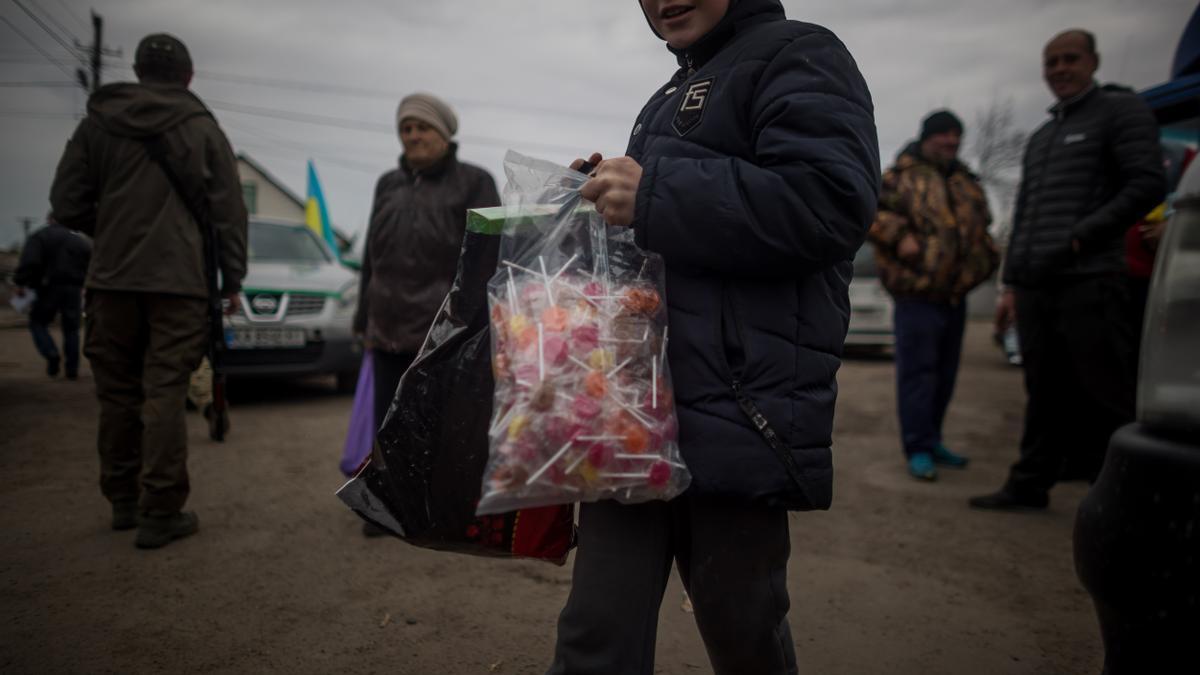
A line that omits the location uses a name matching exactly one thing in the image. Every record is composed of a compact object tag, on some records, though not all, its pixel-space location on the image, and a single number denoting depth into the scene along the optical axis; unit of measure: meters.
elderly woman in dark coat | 3.54
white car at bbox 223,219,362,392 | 6.45
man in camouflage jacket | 4.57
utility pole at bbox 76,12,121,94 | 20.92
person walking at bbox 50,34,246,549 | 3.19
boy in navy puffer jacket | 1.35
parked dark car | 1.07
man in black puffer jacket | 3.58
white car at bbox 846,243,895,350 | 11.12
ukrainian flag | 15.50
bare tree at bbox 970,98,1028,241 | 34.50
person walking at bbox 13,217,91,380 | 8.71
